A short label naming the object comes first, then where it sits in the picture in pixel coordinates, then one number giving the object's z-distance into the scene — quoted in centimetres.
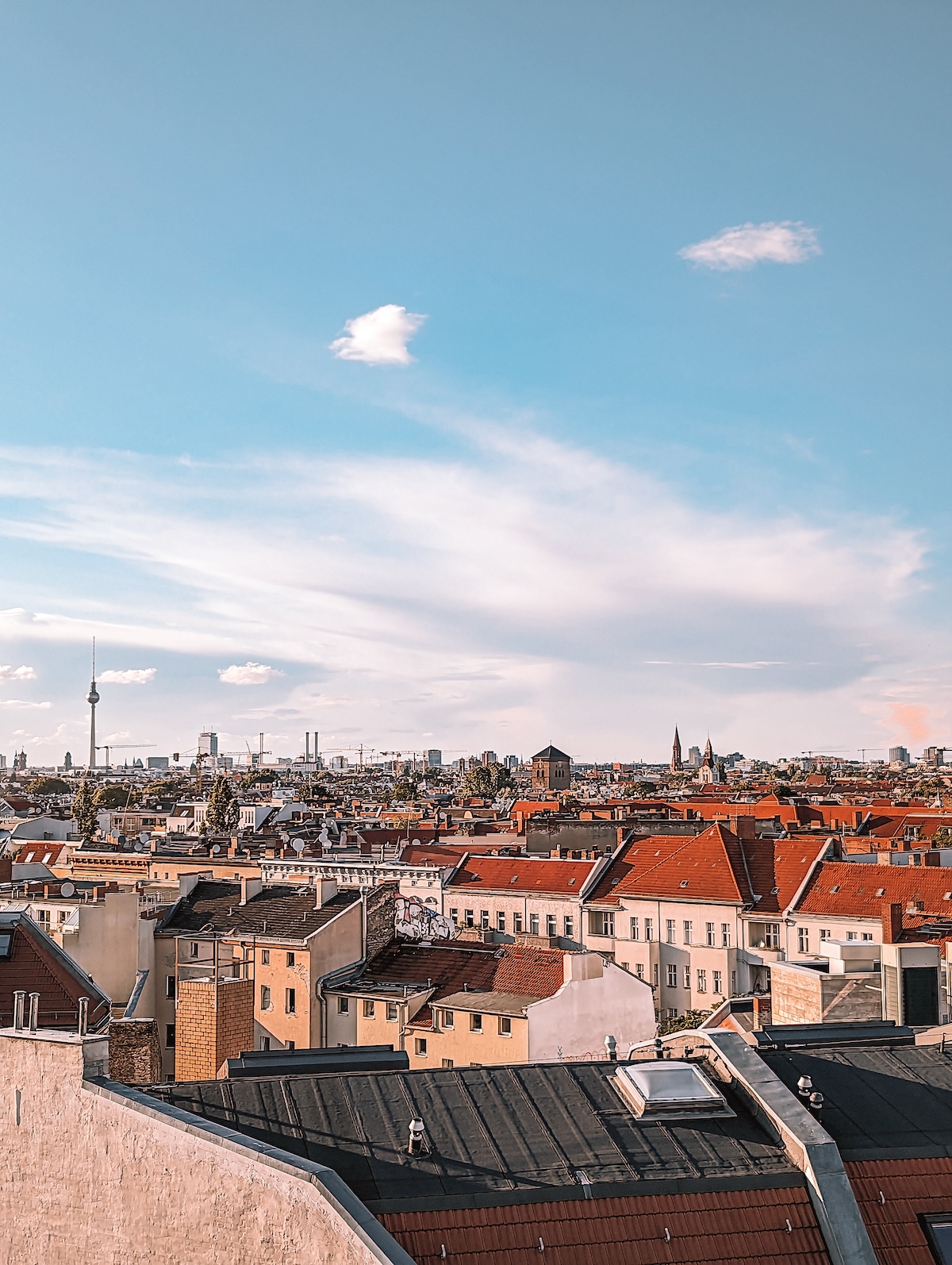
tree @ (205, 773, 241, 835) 14500
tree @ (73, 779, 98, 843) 12888
